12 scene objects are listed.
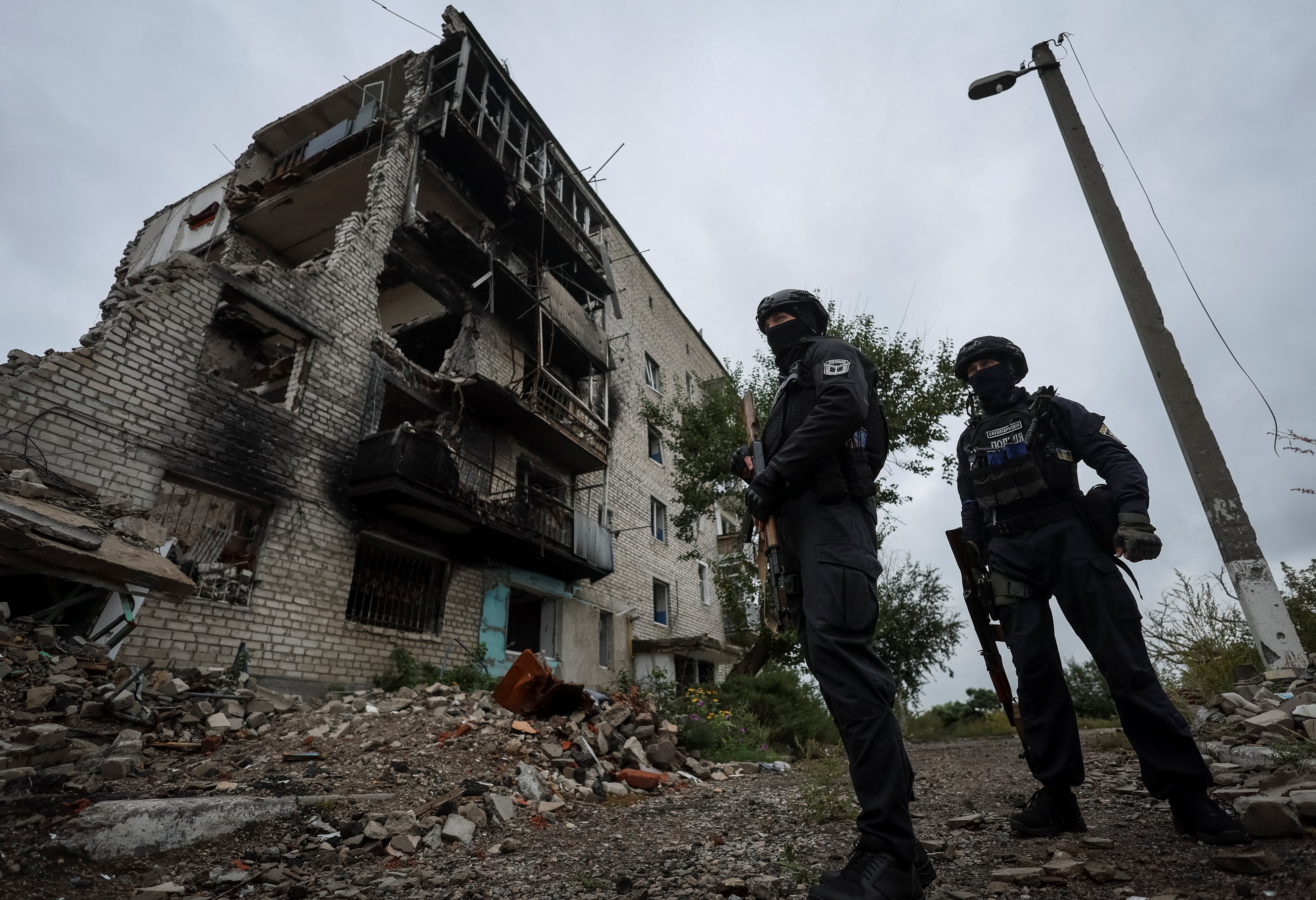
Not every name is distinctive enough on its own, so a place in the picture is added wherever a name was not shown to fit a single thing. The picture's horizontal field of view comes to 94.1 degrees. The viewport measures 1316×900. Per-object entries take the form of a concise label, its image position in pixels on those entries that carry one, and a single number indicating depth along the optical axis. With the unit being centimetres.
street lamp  354
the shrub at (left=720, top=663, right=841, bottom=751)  946
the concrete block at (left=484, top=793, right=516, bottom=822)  344
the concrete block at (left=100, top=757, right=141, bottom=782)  334
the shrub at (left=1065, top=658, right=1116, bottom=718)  1460
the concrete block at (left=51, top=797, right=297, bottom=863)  243
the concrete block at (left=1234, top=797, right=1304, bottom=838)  169
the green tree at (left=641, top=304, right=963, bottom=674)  1180
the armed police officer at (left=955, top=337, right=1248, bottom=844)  204
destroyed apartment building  593
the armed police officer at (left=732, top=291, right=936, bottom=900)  165
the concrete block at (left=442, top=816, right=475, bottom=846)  305
